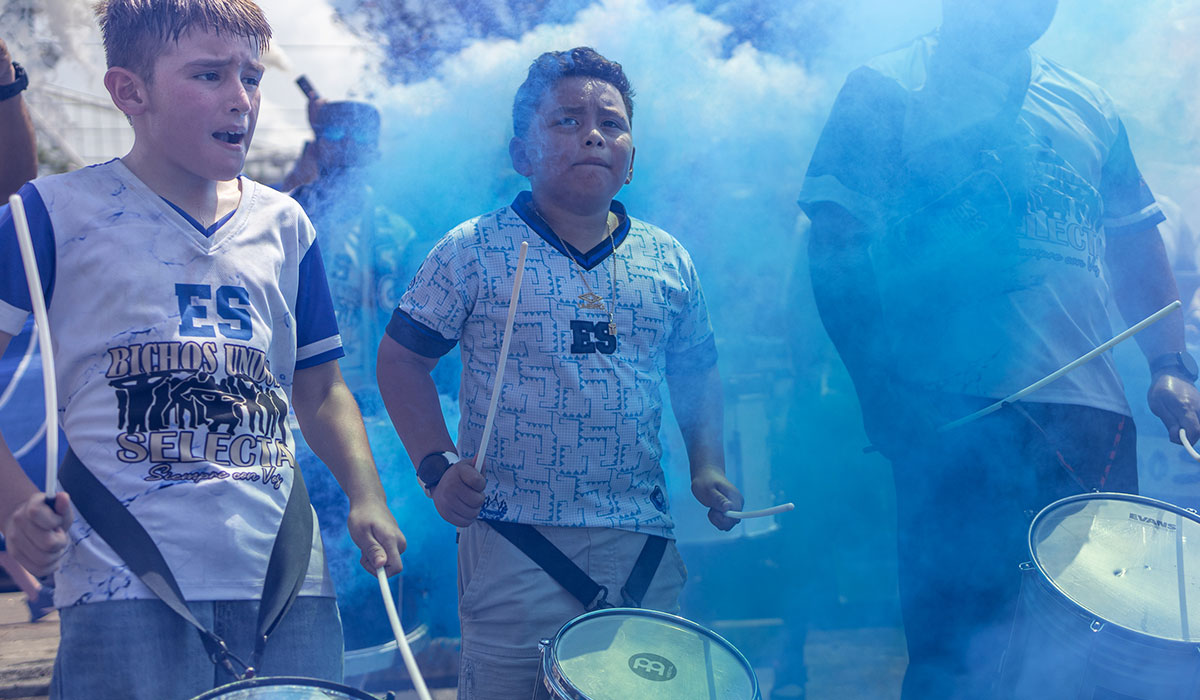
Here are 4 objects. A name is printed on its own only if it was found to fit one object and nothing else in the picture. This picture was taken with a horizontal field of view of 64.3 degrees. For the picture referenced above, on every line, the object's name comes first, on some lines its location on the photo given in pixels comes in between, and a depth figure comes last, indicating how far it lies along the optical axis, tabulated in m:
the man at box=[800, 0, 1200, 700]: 2.61
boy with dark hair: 2.10
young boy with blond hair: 1.51
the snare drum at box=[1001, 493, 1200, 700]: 1.90
